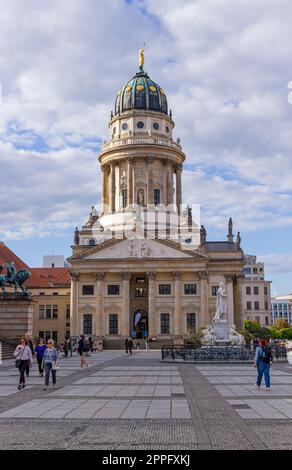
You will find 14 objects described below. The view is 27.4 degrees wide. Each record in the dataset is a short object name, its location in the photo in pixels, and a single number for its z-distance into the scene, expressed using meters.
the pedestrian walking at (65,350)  54.40
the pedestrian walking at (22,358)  22.44
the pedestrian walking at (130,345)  58.16
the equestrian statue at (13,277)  46.94
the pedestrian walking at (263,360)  21.34
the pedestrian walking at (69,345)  56.17
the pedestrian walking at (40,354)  28.78
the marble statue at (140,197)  96.06
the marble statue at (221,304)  48.25
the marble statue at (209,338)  49.44
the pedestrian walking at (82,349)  34.14
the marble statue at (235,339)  49.51
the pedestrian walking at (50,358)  22.54
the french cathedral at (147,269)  83.06
